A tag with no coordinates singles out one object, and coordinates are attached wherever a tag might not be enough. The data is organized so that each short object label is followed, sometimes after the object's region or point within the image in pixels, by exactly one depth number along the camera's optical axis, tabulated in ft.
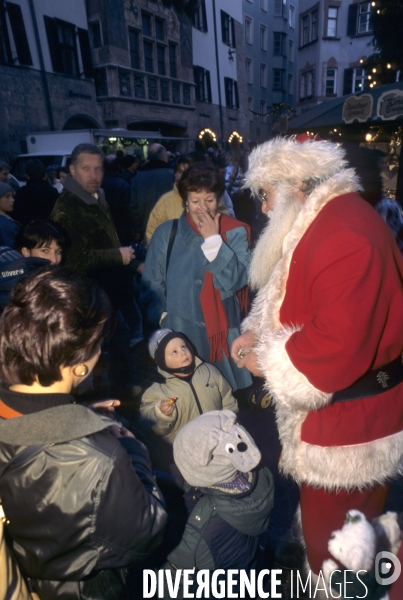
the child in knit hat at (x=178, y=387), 8.45
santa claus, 4.46
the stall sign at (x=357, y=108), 23.63
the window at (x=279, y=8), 106.63
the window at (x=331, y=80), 91.91
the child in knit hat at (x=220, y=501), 6.04
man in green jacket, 9.97
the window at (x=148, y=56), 62.30
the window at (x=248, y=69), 99.32
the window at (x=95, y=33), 53.01
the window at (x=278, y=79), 111.34
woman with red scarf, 9.02
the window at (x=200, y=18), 71.97
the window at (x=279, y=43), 109.19
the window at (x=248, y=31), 96.99
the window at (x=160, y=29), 63.10
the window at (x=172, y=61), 67.00
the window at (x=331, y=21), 86.89
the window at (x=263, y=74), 106.22
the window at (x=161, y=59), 64.90
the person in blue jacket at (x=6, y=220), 12.10
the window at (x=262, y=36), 102.99
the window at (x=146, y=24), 60.29
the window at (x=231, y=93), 83.05
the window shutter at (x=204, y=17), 73.55
